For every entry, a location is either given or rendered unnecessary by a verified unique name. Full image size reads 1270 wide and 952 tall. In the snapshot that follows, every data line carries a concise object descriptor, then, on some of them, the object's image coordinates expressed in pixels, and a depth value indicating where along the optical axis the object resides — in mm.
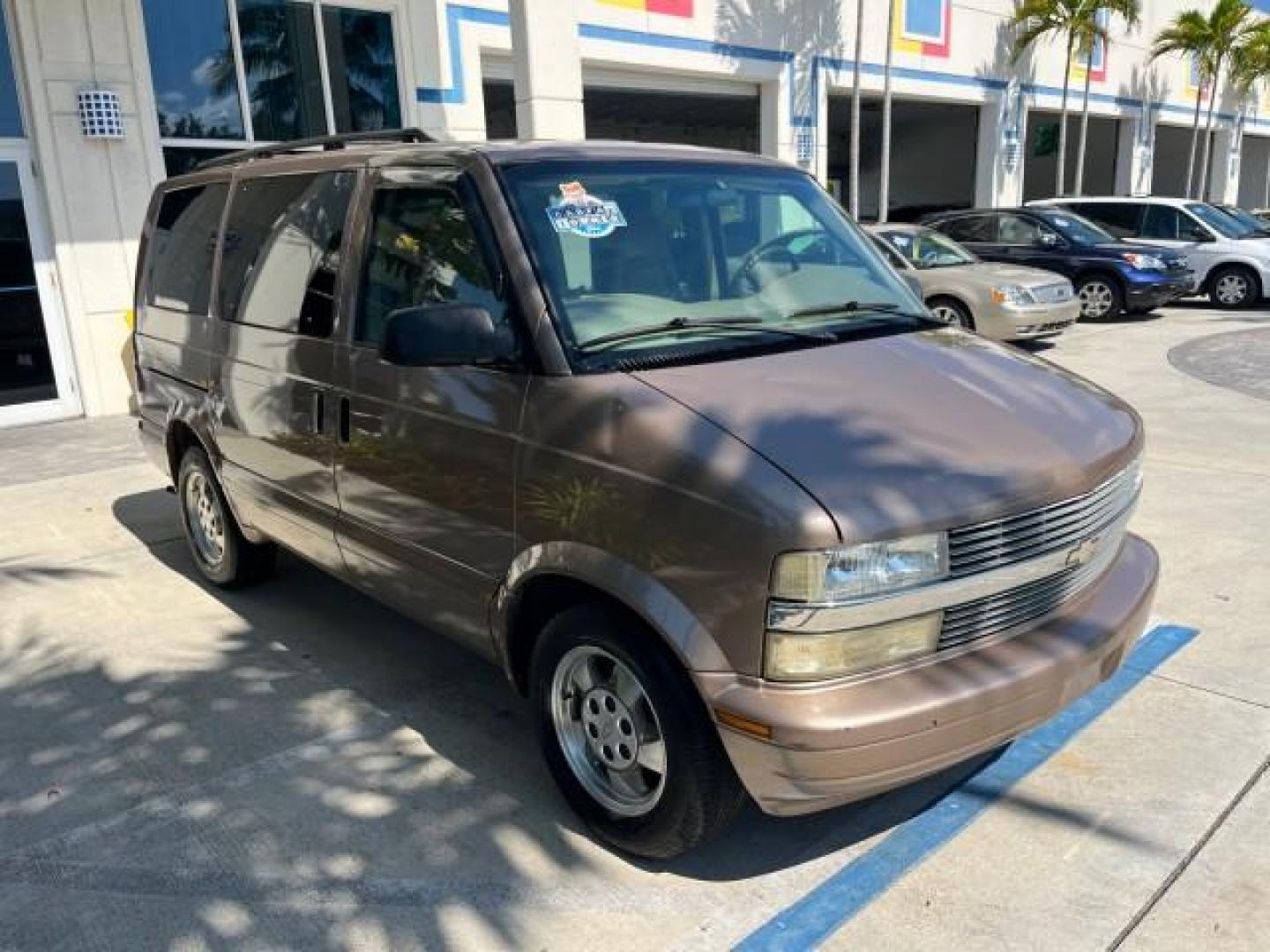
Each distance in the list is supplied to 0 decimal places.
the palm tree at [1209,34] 25531
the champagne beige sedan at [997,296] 11398
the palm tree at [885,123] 17609
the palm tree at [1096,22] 21047
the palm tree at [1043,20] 20734
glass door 9531
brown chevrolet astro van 2477
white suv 15484
